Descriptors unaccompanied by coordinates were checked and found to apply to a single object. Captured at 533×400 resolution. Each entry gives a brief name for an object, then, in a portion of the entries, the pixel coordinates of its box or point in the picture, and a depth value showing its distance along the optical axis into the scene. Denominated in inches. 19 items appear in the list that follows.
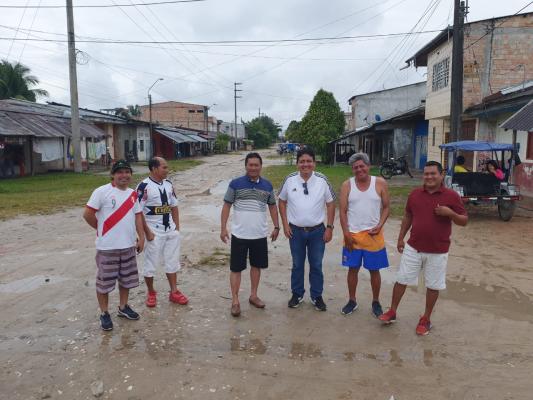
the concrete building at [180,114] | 3026.6
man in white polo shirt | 189.5
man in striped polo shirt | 191.0
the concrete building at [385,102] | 1569.9
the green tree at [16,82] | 1438.2
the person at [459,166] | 429.1
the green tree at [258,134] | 3828.7
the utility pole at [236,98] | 2982.3
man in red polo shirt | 166.7
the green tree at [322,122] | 1264.3
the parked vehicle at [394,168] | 878.4
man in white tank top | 183.2
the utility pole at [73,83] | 871.1
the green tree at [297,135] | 1316.6
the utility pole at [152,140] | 1608.4
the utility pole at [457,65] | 516.3
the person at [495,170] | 413.7
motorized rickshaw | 405.7
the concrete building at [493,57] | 689.6
